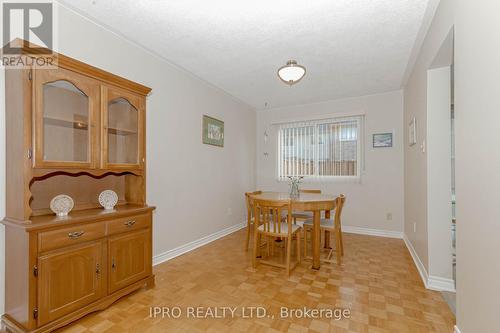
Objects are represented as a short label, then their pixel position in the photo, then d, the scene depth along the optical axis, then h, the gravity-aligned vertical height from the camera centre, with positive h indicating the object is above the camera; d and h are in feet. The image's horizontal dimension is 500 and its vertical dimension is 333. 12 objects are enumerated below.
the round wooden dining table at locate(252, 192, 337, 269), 9.08 -1.60
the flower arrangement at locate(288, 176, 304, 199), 11.34 -1.16
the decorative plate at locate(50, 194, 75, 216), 6.01 -0.99
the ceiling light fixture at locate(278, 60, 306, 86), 8.01 +3.21
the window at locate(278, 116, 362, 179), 15.08 +1.18
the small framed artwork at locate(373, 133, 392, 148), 13.98 +1.52
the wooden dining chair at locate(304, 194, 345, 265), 9.71 -2.53
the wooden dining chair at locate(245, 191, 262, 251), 10.90 -1.83
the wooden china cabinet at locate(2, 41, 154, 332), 5.21 -0.74
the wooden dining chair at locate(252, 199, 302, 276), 8.63 -2.34
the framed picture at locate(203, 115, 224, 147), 12.51 +1.88
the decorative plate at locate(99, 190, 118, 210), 7.07 -1.00
